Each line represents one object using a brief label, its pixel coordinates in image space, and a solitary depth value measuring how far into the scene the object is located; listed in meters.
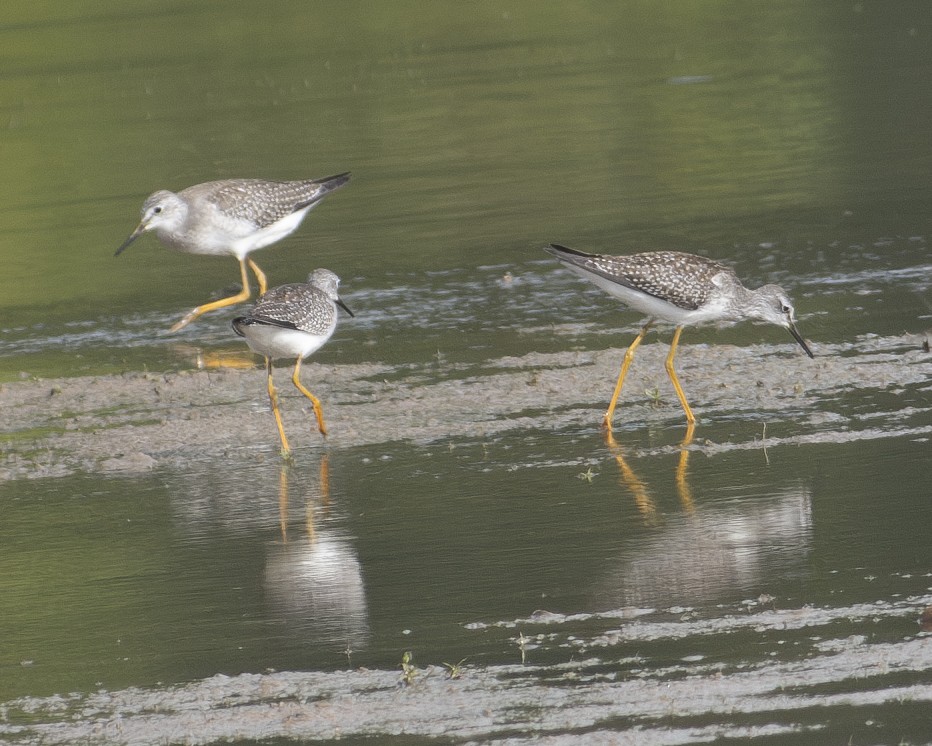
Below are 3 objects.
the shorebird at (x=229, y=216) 25.50
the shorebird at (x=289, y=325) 18.73
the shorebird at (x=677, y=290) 19.00
